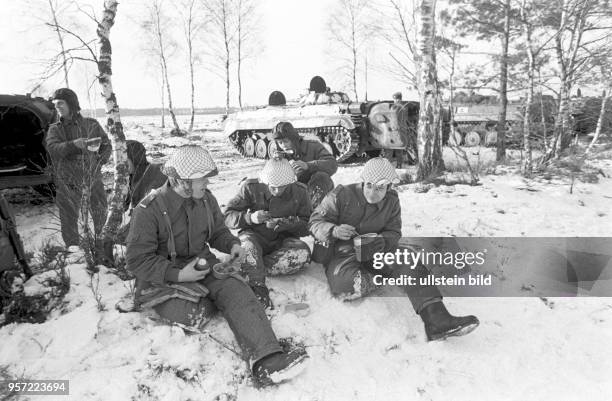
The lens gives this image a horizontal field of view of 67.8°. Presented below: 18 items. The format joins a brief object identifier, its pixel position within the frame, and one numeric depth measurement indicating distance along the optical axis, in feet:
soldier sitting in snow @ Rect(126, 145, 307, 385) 8.22
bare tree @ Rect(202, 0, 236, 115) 76.13
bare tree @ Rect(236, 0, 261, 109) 77.87
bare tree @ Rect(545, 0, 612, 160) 23.95
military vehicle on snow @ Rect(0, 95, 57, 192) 18.63
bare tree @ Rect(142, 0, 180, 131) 77.20
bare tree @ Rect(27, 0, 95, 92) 12.37
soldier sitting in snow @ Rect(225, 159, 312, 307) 11.48
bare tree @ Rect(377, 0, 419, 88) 26.31
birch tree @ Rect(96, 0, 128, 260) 12.71
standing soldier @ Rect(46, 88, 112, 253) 12.19
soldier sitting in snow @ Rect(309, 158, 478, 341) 10.34
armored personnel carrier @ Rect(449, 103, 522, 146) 44.37
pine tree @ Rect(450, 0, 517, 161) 32.35
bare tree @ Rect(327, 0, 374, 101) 82.28
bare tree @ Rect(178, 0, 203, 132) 74.49
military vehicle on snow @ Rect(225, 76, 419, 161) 34.14
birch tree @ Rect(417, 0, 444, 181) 22.50
